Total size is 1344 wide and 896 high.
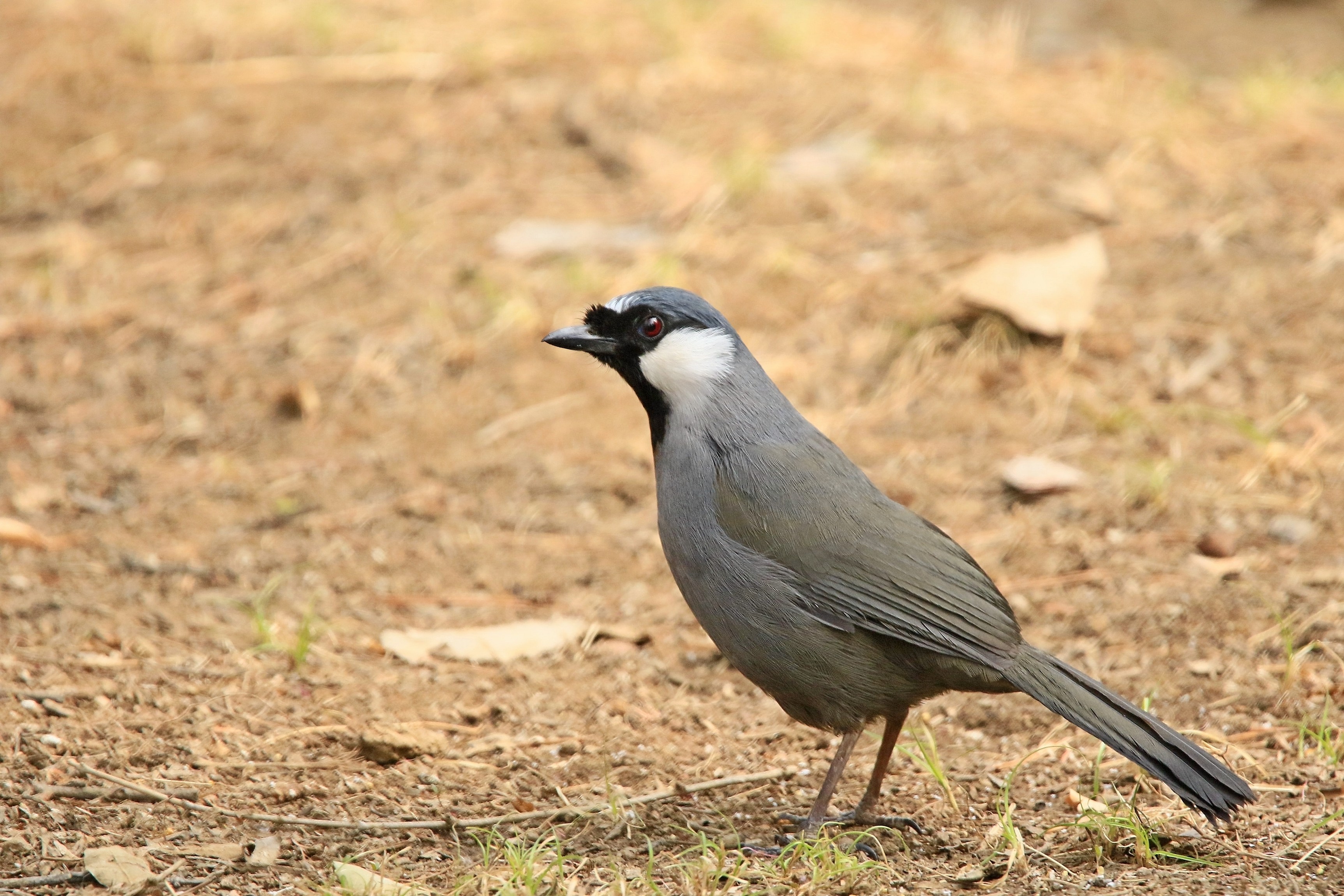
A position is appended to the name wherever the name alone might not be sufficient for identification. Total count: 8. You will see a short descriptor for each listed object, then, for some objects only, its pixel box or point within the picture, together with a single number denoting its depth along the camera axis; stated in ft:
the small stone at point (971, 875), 22.03
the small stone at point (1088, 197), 48.26
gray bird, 24.07
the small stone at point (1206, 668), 29.43
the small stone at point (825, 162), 52.29
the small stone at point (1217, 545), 33.17
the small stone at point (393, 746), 26.27
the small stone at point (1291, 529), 33.68
